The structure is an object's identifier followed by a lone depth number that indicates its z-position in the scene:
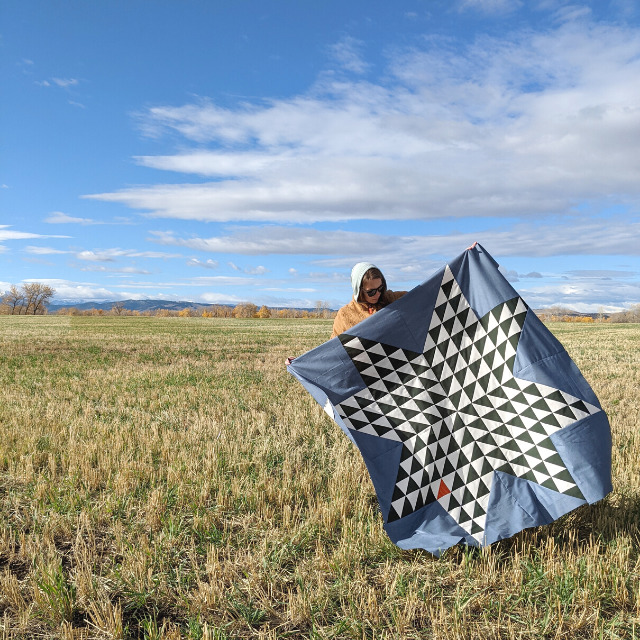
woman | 6.00
